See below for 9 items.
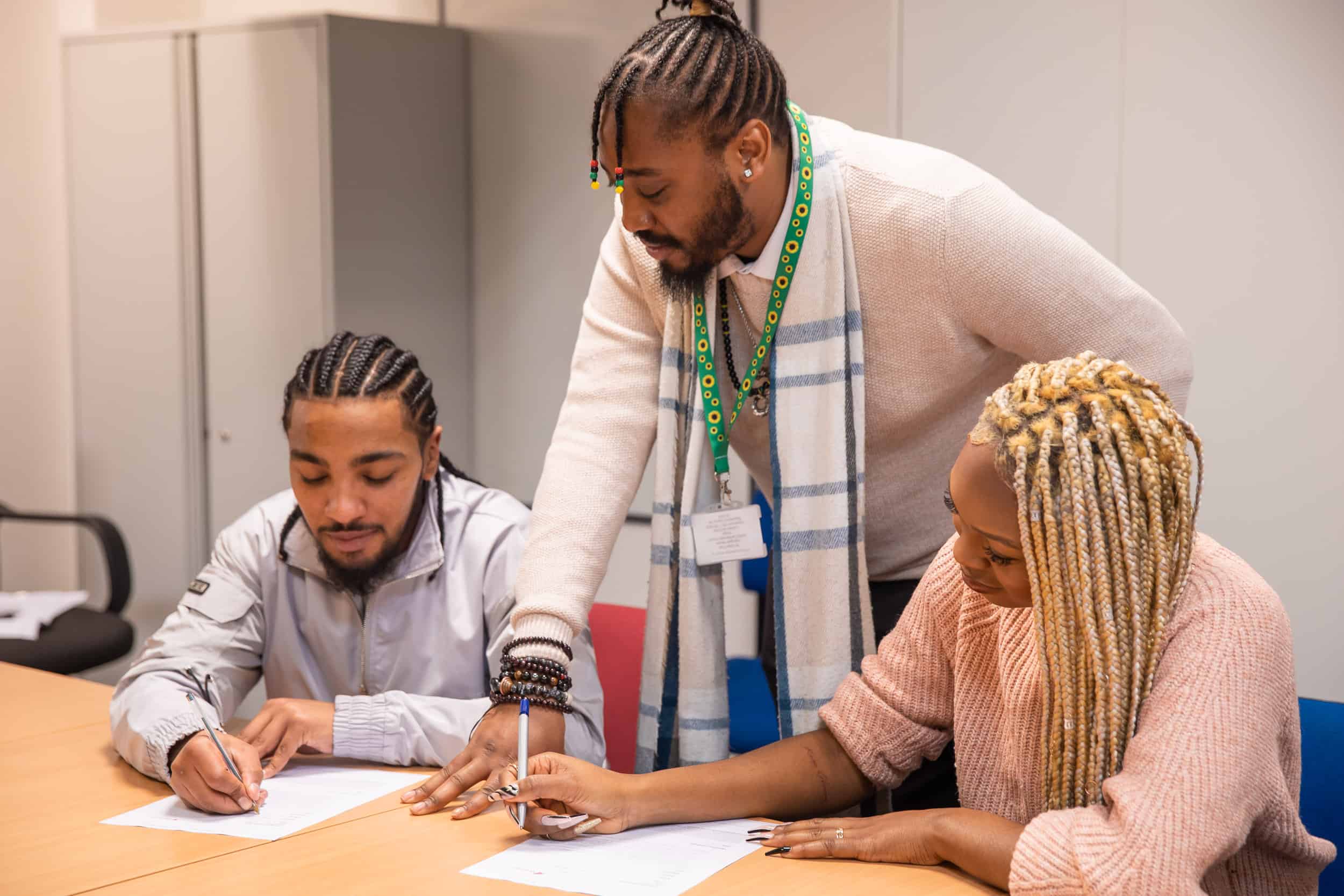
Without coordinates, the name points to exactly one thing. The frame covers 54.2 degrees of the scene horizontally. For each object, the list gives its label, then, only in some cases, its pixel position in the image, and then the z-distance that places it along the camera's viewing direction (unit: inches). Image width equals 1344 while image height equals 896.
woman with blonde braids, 45.2
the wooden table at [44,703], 80.3
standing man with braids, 63.0
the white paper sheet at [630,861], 51.6
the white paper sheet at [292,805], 60.7
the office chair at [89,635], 119.6
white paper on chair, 122.0
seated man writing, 76.0
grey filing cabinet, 153.7
